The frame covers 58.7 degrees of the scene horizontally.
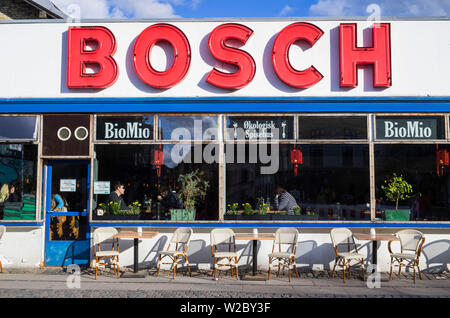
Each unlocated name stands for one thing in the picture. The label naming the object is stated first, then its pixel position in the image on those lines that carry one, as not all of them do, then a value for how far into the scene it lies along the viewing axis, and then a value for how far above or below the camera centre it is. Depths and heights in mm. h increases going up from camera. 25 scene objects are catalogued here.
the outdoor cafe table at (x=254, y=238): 7973 -1073
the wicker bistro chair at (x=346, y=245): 7859 -1340
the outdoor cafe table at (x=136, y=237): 7998 -1056
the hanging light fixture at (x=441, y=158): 9000 +603
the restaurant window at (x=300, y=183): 9070 +38
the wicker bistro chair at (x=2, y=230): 8445 -984
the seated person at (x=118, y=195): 9172 -257
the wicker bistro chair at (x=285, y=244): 8016 -1290
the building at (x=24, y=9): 15969 +7143
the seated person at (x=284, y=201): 9211 -391
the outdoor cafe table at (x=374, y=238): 7816 -1051
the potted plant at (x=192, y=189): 9219 -116
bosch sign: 9000 +2908
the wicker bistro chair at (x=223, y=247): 8000 -1364
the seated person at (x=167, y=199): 9225 -350
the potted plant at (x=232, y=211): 8945 -615
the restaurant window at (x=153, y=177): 9102 +162
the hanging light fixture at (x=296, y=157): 9148 +628
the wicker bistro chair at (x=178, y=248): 8078 -1371
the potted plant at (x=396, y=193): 8898 -189
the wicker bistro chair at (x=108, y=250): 7980 -1347
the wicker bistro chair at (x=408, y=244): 7957 -1227
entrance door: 9086 -716
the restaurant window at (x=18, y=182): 9055 +35
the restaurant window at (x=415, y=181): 8984 +89
